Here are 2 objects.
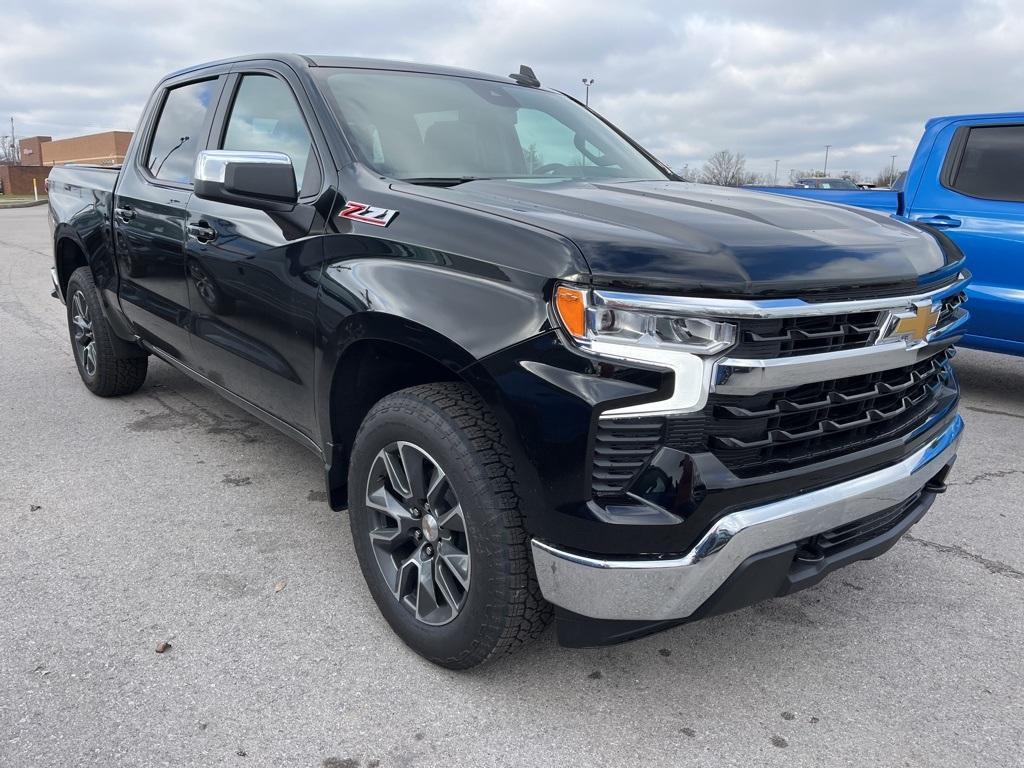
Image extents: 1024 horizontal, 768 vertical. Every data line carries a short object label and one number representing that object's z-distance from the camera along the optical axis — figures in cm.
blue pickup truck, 515
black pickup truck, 194
